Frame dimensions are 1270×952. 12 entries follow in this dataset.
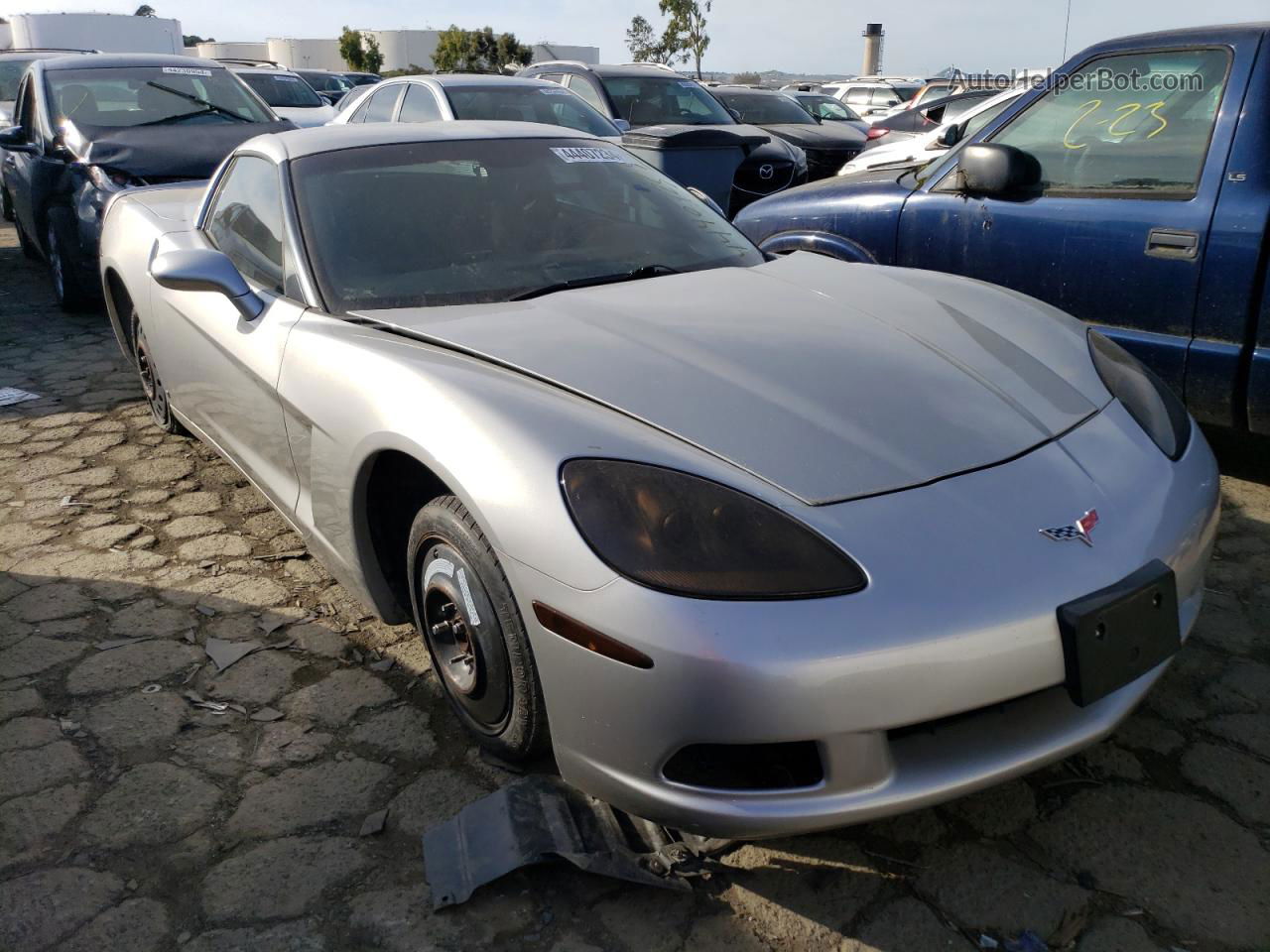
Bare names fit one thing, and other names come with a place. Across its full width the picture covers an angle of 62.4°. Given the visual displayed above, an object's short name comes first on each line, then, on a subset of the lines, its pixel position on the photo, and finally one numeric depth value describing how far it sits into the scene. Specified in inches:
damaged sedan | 244.7
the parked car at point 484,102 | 301.6
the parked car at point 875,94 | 904.9
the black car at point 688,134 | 270.4
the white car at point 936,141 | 281.4
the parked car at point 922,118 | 364.2
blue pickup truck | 132.0
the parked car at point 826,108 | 578.6
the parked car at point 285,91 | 500.7
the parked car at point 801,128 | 394.3
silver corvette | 68.4
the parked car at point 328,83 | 824.4
